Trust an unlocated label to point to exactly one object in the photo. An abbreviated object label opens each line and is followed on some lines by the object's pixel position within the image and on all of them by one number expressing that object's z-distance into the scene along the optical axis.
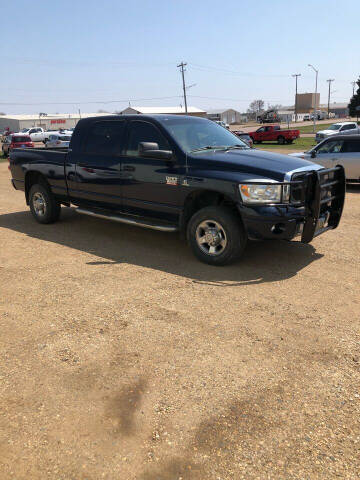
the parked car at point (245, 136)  29.45
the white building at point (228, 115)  118.12
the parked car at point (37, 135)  53.66
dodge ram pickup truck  5.22
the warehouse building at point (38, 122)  99.25
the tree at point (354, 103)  69.81
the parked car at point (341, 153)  11.80
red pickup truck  35.00
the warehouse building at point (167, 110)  87.50
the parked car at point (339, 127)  32.94
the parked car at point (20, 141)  27.23
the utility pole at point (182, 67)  72.62
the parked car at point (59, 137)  34.83
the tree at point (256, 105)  192.00
